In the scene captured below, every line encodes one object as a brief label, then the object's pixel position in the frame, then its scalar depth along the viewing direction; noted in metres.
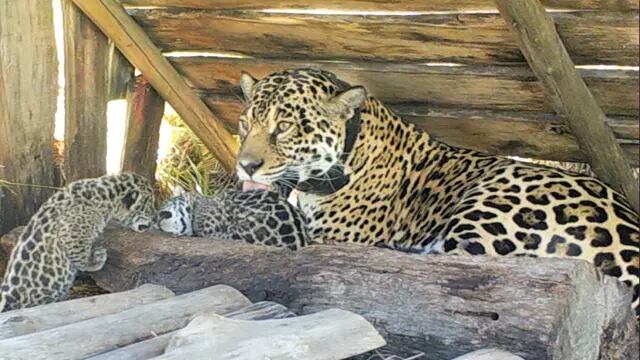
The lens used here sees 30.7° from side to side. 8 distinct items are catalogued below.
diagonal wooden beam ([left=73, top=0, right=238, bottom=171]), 7.18
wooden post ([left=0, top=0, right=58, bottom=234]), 6.75
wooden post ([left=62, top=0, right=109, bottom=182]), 7.24
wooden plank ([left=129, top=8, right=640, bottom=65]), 5.81
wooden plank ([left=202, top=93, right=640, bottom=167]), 6.62
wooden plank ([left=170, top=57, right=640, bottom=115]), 6.10
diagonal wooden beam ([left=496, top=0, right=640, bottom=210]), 5.58
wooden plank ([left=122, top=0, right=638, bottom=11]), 5.70
